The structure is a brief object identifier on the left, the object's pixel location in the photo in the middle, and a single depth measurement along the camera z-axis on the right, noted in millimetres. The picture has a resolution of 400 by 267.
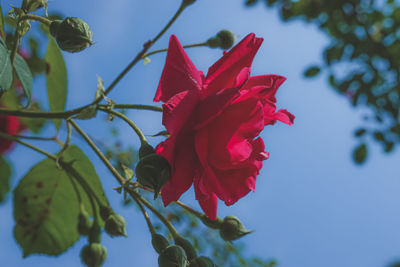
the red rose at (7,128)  935
